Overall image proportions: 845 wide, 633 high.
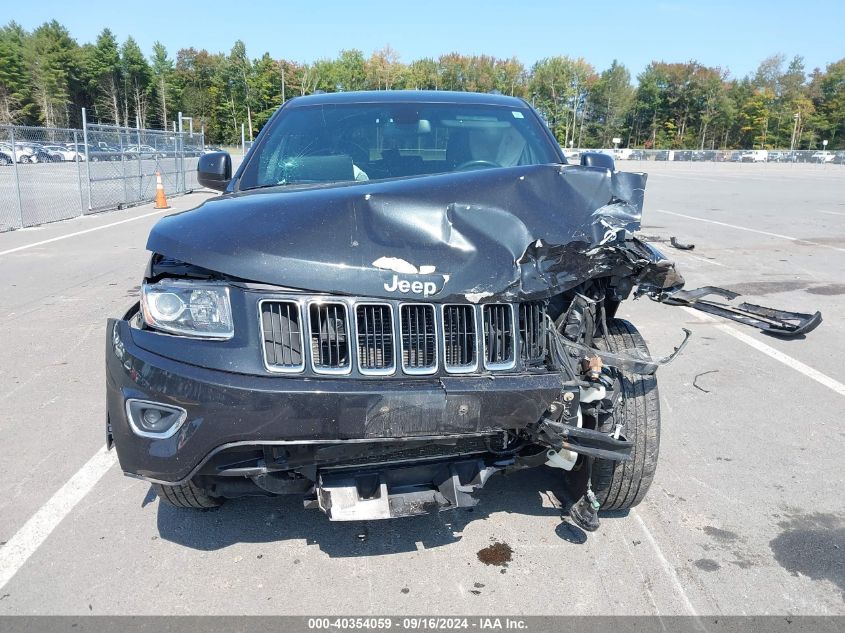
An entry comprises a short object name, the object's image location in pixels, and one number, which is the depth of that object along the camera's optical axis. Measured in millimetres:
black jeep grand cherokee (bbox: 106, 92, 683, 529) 2270
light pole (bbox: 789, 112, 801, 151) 95688
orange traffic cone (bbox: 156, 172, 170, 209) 17734
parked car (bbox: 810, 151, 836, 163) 63875
